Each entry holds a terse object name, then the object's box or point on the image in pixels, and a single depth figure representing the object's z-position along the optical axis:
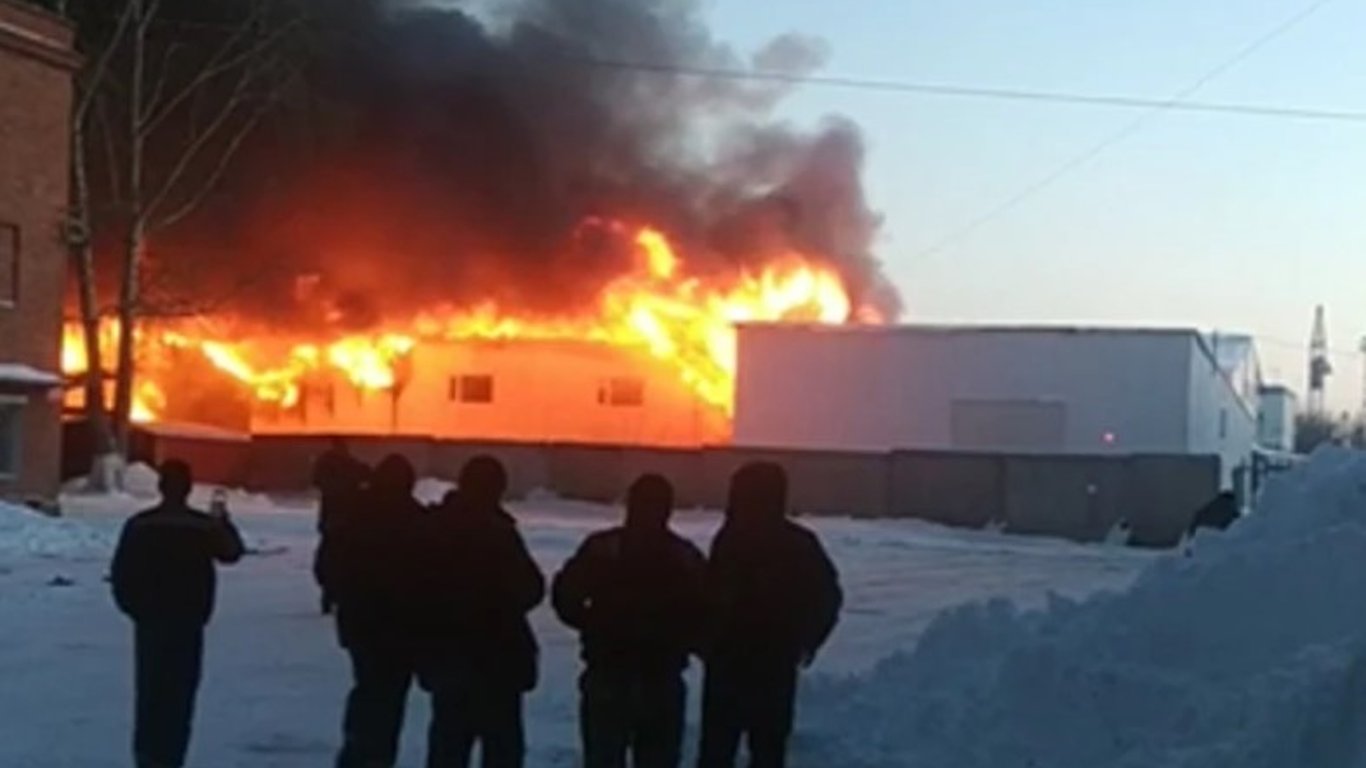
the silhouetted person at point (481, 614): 9.49
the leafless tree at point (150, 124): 47.25
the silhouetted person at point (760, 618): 9.88
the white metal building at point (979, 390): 49.94
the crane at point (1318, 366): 110.00
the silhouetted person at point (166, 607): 10.67
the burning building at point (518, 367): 57.69
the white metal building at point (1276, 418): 94.88
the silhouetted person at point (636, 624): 9.19
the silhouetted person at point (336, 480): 15.86
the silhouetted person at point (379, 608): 9.84
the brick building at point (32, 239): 37.78
